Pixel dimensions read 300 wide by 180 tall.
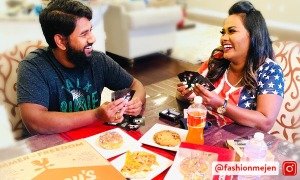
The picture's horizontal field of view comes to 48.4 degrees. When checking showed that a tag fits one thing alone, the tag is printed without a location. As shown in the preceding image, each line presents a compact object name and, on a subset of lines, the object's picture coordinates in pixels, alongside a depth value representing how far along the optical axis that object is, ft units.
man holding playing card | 4.34
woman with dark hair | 4.61
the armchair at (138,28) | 13.29
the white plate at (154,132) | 3.91
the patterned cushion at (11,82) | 5.26
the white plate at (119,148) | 3.73
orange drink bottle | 3.83
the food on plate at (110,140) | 3.84
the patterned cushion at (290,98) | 5.47
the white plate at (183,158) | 3.34
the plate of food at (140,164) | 3.38
